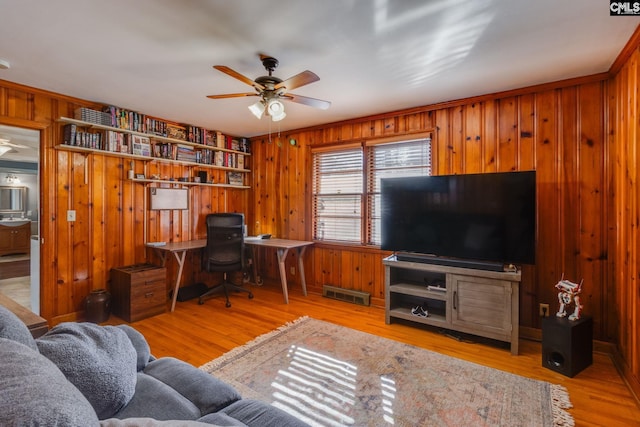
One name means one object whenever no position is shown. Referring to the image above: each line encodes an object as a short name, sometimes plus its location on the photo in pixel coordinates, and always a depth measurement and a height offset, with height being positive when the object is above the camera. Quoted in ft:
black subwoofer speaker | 7.47 -3.42
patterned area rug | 6.05 -4.10
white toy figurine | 7.86 -2.29
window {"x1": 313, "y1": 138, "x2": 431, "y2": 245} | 12.12 +1.43
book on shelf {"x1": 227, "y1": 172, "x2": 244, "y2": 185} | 16.22 +1.86
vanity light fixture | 24.54 +2.86
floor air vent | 12.80 -3.67
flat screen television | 8.88 -0.15
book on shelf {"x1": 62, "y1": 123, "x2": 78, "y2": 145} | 10.36 +2.74
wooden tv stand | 8.74 -2.77
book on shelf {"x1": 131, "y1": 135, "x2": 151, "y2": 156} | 11.91 +2.73
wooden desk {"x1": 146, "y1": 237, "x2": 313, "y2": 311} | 12.23 -1.48
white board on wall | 13.05 +0.67
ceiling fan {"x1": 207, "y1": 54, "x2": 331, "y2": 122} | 7.45 +3.15
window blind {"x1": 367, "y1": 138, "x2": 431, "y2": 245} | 11.78 +1.92
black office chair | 12.89 -1.62
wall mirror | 24.59 +1.21
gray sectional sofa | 2.02 -1.78
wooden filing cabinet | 10.91 -2.98
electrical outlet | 9.35 -3.10
